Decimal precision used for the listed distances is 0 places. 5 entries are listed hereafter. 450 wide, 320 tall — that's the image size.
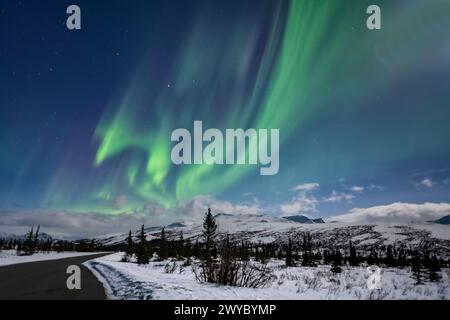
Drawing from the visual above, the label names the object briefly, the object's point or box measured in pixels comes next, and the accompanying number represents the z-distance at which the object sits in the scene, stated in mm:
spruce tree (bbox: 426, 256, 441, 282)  28000
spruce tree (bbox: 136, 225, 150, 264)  35812
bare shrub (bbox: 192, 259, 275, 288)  9246
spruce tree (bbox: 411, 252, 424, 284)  29700
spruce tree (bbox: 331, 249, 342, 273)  34709
